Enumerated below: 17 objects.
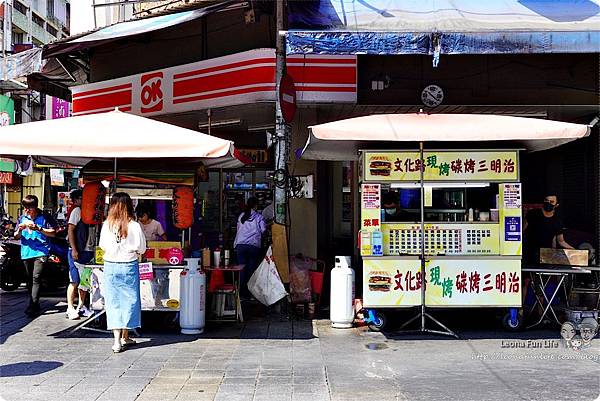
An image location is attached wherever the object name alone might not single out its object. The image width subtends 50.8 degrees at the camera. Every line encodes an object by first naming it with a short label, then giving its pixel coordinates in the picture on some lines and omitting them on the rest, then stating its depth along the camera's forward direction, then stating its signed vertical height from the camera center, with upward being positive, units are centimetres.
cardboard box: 820 -48
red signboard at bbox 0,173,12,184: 2852 +198
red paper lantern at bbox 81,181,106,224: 852 +23
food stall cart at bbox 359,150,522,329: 800 -26
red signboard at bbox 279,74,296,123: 921 +183
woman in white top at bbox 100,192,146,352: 714 -51
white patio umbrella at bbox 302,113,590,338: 741 +107
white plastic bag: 883 -89
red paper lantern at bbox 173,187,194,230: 854 +21
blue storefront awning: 871 +289
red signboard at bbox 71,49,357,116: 1038 +242
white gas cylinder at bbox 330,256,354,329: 830 -100
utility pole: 938 +102
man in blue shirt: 898 -31
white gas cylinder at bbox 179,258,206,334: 787 -97
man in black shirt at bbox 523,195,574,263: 878 -15
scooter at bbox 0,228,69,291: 1137 -90
